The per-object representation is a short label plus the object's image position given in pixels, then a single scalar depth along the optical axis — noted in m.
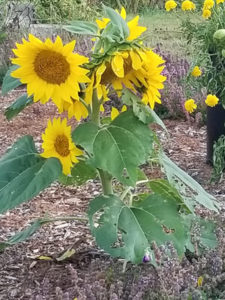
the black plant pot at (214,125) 4.38
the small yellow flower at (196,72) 4.09
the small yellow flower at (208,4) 4.23
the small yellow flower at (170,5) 4.80
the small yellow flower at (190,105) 4.28
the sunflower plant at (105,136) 2.31
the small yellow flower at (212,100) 3.99
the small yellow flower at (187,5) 4.52
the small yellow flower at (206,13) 4.20
